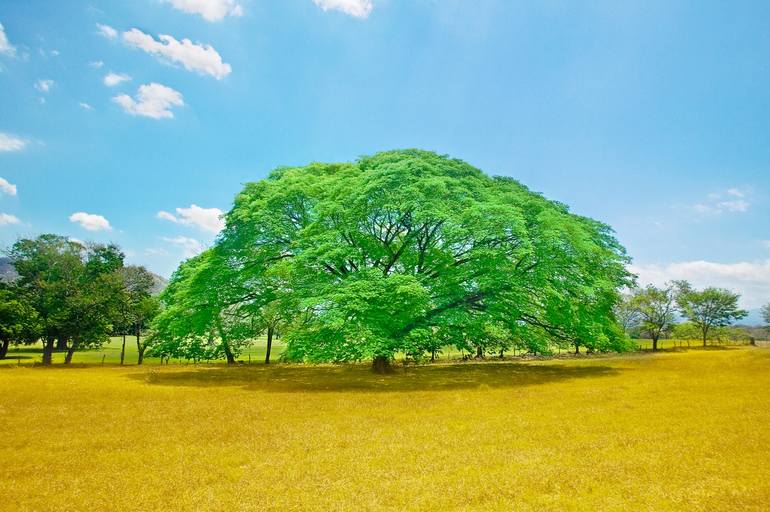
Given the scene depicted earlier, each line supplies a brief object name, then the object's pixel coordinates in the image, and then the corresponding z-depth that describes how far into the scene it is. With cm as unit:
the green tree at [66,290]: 3431
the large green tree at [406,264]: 2139
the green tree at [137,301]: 3980
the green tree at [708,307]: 6454
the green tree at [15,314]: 3272
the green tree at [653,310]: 5900
